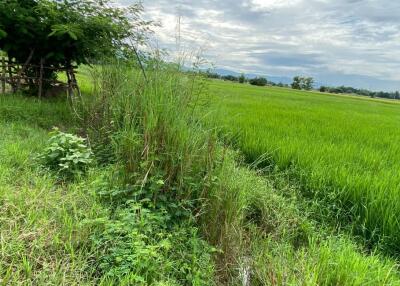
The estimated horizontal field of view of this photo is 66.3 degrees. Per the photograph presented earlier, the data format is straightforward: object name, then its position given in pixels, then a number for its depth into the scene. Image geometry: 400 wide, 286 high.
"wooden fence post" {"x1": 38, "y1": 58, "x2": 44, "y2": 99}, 7.20
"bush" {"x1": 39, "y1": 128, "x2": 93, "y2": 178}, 3.35
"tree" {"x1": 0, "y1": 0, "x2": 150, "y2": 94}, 6.30
